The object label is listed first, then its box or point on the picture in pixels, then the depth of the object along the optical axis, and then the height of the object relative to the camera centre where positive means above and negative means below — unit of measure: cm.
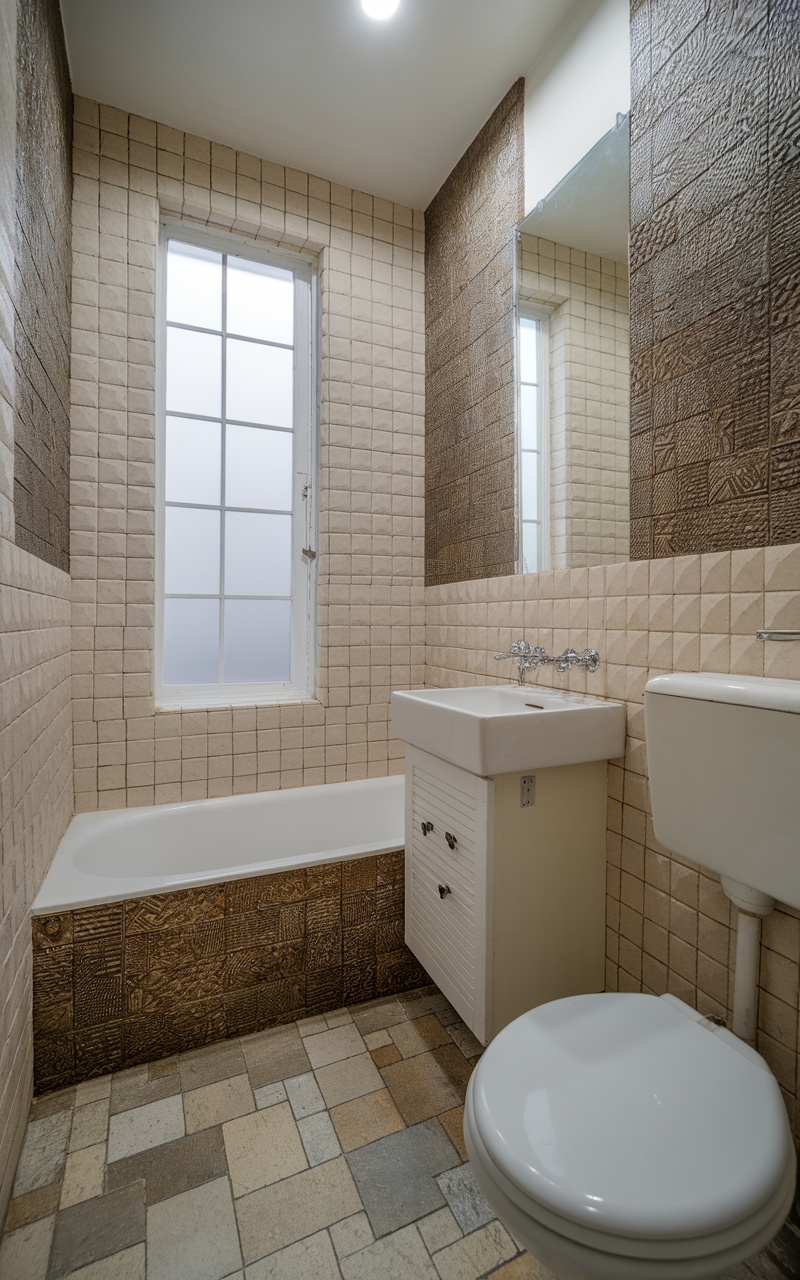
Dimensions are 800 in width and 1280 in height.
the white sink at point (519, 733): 123 -25
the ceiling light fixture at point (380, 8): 164 +176
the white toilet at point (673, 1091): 66 -65
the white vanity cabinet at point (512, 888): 127 -62
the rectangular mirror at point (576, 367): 148 +74
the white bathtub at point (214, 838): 148 -73
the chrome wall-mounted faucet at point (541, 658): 151 -10
